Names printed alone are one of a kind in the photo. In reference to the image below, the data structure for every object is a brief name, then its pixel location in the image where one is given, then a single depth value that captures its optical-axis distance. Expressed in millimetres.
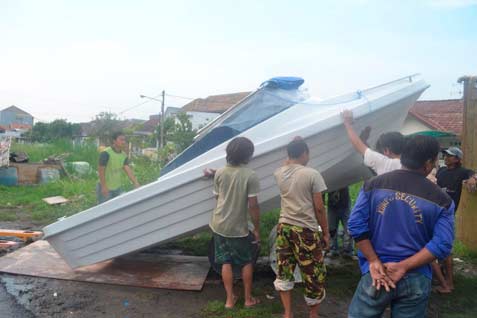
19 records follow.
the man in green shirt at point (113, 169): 4930
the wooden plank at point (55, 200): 8805
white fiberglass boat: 3858
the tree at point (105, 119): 34094
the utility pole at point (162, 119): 25969
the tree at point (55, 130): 43500
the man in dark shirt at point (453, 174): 4156
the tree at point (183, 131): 22741
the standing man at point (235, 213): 3428
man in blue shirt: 1948
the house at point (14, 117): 85375
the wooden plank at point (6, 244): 5273
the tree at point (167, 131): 25675
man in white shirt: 3172
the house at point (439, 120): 21453
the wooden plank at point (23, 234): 5766
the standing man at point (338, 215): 5062
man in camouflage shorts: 3043
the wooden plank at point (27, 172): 11477
